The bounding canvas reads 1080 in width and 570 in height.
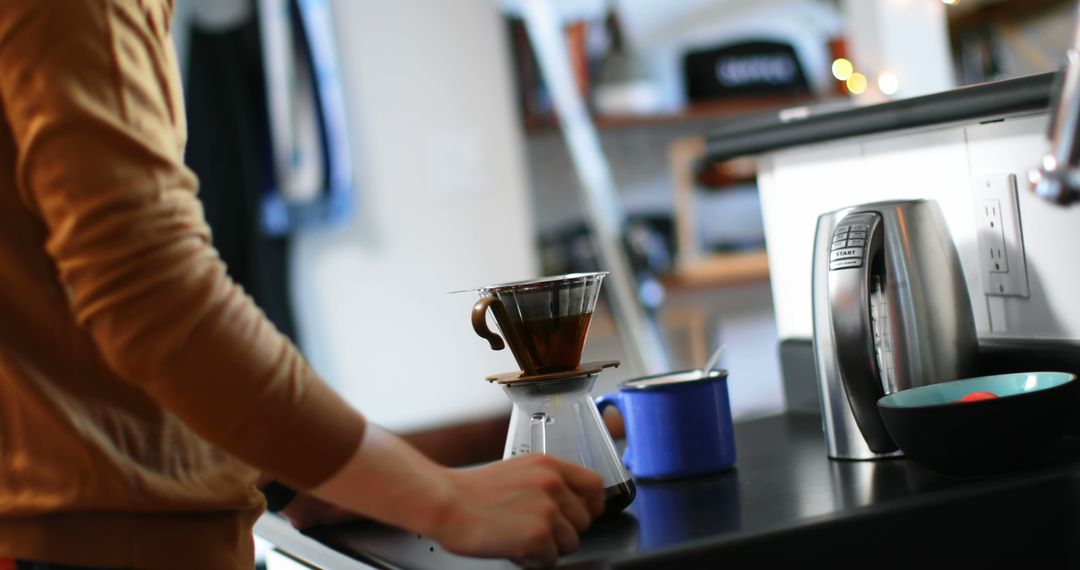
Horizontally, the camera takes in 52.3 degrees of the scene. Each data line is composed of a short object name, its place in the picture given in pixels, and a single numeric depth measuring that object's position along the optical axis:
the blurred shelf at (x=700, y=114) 3.18
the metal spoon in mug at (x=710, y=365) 0.99
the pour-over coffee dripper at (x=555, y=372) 0.82
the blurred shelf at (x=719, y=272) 3.22
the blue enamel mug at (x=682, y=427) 0.95
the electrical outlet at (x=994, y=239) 1.02
